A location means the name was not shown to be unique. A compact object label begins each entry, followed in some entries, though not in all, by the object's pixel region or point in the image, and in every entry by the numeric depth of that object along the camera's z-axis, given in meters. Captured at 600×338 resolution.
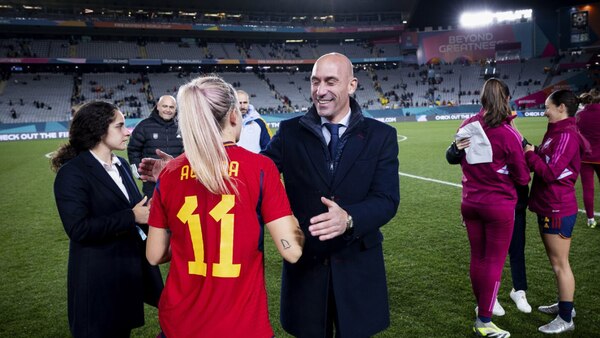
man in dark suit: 2.32
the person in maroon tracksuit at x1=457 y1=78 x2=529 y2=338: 3.33
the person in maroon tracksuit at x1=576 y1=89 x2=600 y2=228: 6.41
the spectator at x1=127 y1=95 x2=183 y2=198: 6.41
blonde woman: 1.81
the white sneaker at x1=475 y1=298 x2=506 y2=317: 4.01
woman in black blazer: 2.49
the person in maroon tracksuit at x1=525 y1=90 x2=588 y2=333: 3.60
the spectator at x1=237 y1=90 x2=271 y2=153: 6.23
